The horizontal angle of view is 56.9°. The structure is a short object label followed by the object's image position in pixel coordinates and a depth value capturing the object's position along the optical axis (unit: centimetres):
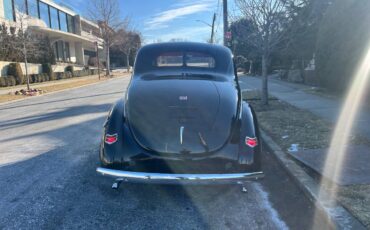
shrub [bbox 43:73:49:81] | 3167
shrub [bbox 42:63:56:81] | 3340
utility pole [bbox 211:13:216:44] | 4475
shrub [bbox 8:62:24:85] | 2706
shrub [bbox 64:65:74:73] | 4119
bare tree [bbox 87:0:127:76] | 4381
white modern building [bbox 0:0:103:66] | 3294
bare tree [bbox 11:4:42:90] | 2088
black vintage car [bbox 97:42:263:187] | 370
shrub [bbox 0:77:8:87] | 2439
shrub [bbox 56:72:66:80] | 3555
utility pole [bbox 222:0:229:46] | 1748
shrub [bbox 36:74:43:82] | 2995
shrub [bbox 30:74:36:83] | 2920
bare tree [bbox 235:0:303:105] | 1019
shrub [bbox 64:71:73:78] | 3736
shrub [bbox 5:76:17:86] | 2505
